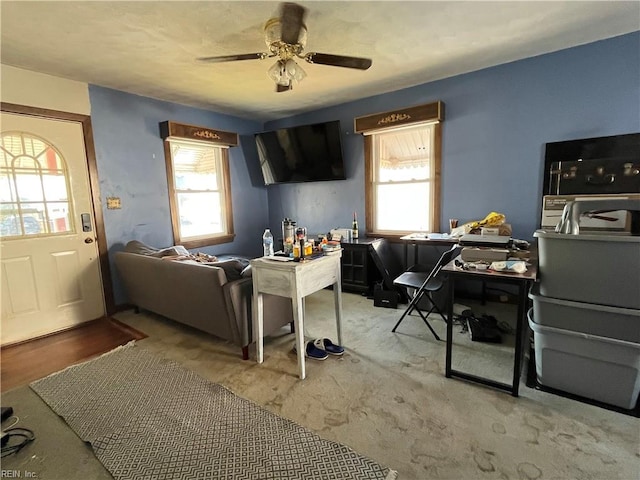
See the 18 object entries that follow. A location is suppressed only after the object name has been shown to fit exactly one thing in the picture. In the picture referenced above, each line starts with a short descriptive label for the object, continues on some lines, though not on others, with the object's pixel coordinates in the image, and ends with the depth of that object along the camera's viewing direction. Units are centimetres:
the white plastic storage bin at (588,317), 161
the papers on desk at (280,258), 210
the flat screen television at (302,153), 422
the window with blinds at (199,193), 413
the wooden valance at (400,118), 347
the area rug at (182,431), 145
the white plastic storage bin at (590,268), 157
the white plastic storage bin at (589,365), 165
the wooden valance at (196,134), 380
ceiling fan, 210
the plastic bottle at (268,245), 246
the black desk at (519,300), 176
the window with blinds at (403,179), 384
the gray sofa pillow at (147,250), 305
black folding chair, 261
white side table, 203
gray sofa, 231
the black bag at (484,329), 256
